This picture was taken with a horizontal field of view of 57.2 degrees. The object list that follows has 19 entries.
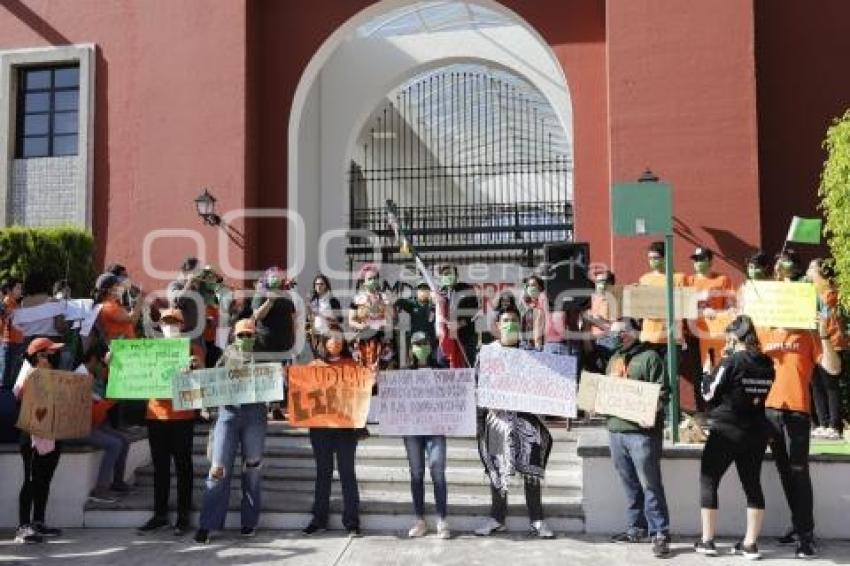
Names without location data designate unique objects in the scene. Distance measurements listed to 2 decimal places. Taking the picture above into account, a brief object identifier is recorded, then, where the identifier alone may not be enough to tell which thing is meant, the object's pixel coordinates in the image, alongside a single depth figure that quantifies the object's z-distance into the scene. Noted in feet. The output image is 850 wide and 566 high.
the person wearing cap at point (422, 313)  28.25
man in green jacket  20.03
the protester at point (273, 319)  27.61
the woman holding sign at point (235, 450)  21.33
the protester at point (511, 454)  21.16
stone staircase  22.26
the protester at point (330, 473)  21.85
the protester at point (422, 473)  21.34
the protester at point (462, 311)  28.45
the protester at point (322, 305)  27.04
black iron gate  46.62
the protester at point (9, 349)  25.86
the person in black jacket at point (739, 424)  19.21
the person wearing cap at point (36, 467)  21.90
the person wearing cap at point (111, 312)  24.99
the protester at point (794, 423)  19.93
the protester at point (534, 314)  27.40
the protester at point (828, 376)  23.71
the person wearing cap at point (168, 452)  22.00
